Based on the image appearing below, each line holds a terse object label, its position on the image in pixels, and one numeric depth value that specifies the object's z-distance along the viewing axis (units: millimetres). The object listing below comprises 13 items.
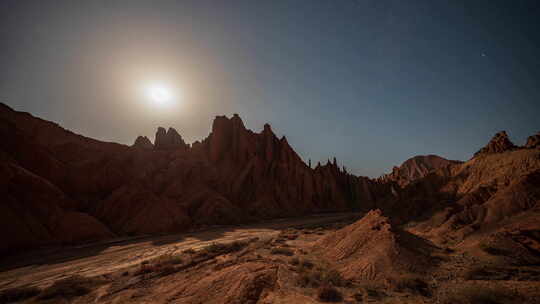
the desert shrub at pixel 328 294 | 7891
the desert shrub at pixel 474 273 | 8602
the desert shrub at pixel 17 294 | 9414
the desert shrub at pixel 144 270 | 11794
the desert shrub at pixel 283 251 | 14746
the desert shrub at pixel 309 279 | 9219
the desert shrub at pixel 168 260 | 13141
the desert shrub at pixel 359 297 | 7665
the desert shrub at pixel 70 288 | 9344
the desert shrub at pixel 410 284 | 8031
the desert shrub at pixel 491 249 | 10270
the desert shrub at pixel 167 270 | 11641
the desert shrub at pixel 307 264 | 11622
